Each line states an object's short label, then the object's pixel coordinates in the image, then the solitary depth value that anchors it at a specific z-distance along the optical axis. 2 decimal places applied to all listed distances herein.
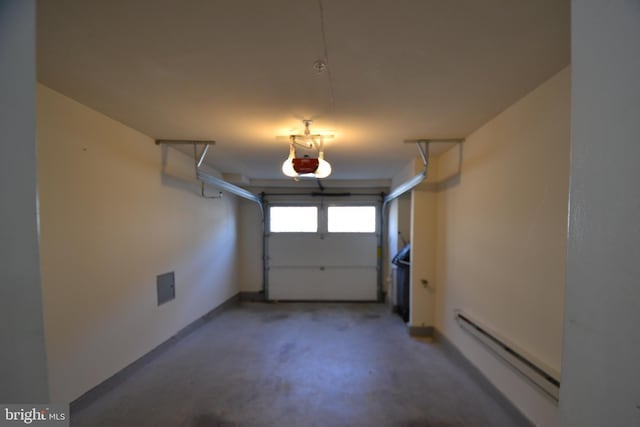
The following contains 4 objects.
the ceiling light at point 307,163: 2.21
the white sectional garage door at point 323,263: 5.24
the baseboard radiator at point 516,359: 1.51
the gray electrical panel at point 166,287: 2.87
